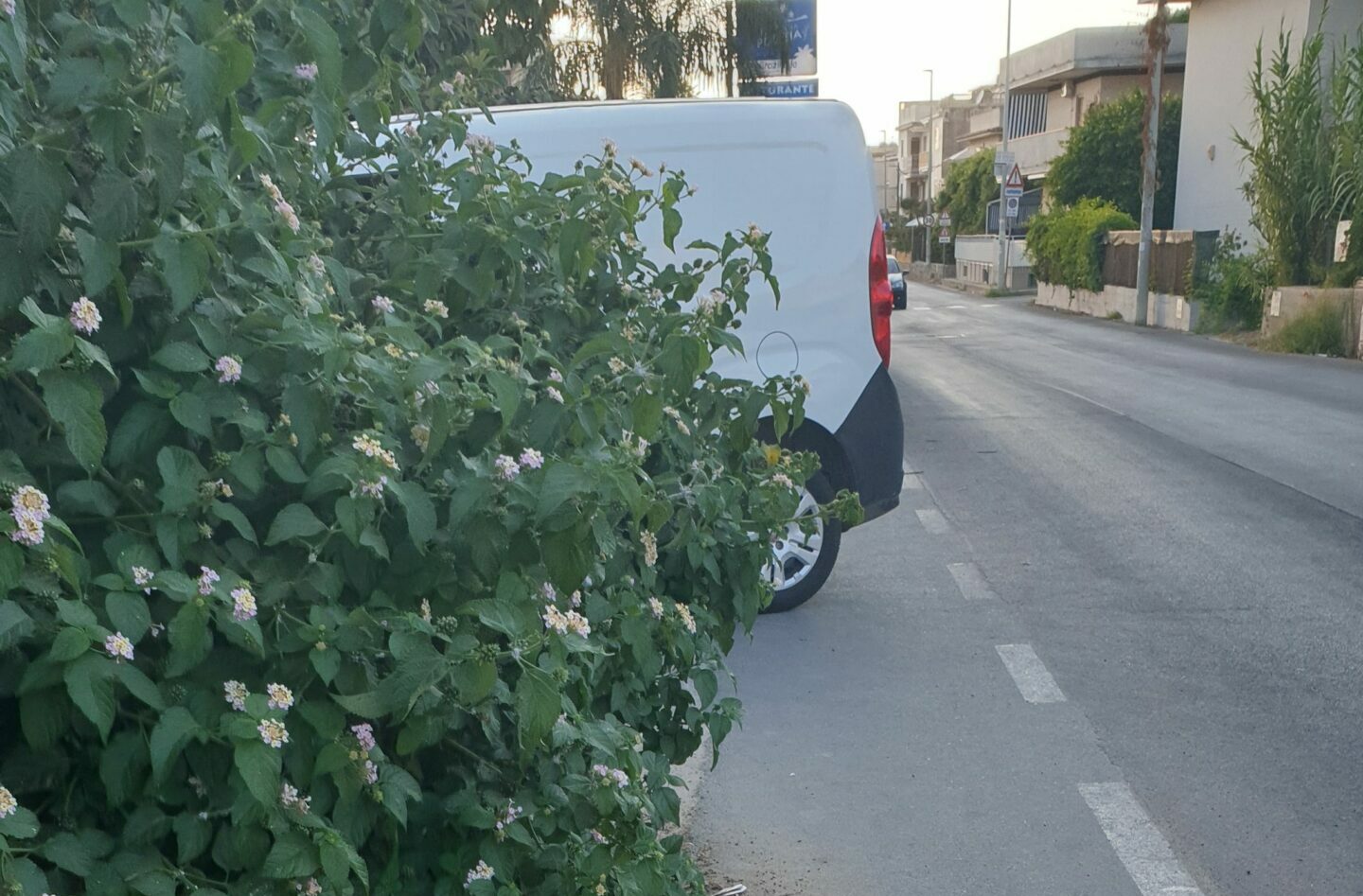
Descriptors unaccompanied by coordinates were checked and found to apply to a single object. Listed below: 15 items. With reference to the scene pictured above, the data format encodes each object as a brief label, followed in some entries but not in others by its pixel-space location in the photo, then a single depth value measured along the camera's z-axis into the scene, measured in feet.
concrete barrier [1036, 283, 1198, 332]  100.94
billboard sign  75.05
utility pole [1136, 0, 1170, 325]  107.76
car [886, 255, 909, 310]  109.54
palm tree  65.36
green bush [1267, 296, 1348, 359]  73.41
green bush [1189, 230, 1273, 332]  89.81
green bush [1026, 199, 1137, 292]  125.08
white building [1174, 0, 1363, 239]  107.86
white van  20.39
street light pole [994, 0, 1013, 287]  165.11
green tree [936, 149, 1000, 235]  221.25
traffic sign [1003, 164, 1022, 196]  148.77
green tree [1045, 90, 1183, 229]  142.41
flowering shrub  6.05
